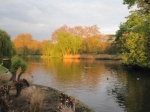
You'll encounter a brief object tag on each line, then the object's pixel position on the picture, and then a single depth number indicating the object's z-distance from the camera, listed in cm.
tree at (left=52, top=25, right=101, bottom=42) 7059
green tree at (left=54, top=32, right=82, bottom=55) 6214
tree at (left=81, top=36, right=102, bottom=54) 6526
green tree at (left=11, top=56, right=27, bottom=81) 1266
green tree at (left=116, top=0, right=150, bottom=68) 1570
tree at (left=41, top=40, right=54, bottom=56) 6993
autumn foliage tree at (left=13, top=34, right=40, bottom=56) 8498
